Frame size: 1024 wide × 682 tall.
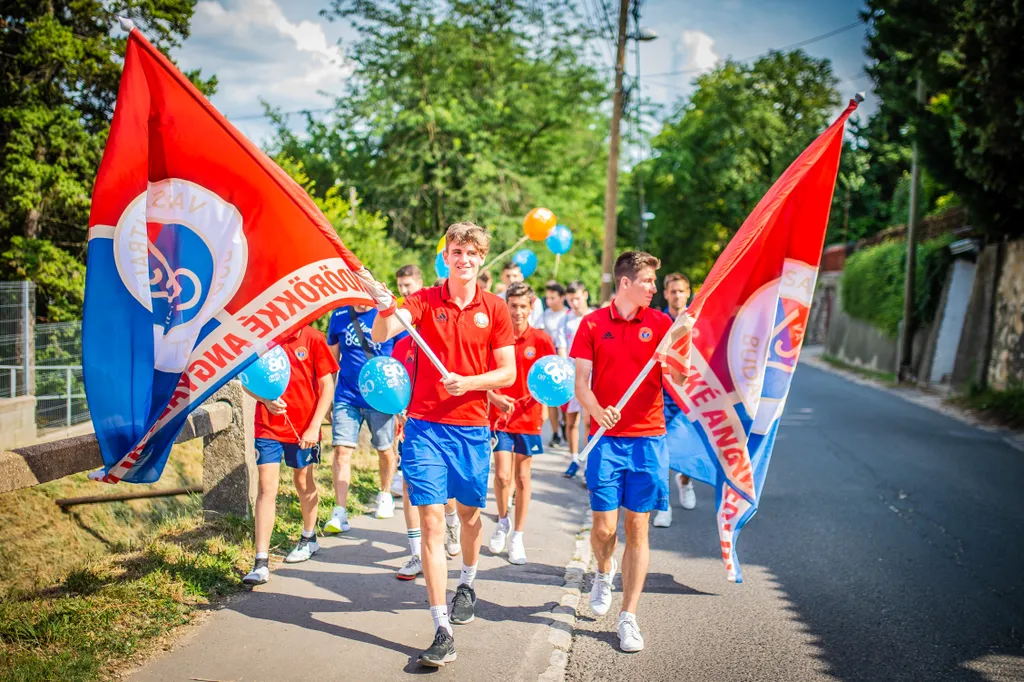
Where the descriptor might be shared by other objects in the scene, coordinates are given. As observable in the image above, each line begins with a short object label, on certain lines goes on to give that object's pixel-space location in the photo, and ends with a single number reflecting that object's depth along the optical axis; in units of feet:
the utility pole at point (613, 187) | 58.80
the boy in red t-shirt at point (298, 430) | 17.49
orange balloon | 38.99
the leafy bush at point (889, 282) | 84.23
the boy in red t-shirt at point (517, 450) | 20.99
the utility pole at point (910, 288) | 77.30
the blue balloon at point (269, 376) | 16.76
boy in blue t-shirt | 21.44
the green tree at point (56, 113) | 51.75
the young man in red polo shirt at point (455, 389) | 14.39
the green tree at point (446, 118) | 73.46
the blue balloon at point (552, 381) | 17.60
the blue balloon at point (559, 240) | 43.08
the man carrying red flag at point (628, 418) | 15.44
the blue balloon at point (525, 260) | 44.98
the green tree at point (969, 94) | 49.80
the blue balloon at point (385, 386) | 16.30
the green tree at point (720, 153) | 131.95
